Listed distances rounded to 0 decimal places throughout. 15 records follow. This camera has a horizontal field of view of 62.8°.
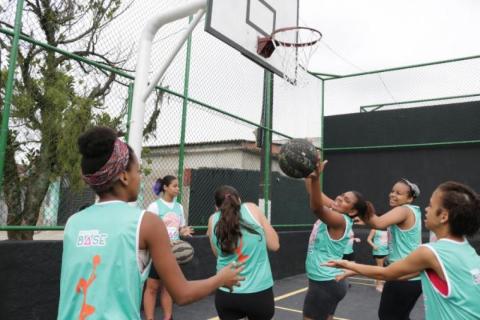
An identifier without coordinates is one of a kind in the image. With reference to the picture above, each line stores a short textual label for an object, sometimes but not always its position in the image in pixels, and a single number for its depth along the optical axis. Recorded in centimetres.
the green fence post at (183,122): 645
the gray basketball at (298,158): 309
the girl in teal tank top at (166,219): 505
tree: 459
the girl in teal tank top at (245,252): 310
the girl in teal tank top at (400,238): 379
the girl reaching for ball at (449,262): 207
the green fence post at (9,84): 405
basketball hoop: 583
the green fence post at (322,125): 1179
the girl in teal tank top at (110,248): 152
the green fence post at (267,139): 865
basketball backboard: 482
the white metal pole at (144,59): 411
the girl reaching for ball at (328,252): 376
